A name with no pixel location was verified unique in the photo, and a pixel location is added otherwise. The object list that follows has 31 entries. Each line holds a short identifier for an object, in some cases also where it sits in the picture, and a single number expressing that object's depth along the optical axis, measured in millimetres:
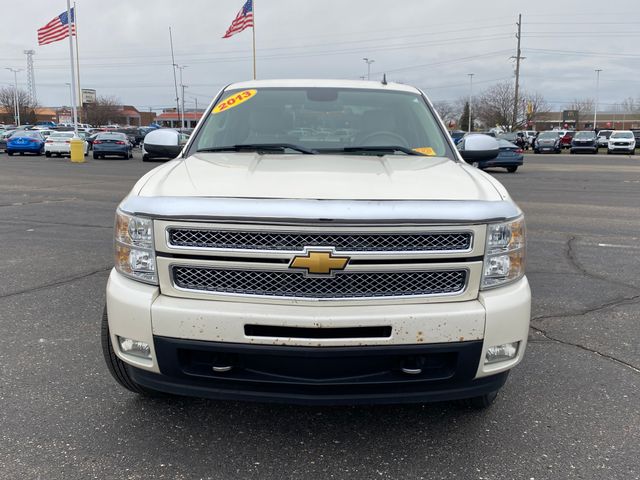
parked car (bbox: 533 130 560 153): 40125
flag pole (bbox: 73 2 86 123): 30000
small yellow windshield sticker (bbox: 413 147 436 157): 3985
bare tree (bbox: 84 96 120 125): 93875
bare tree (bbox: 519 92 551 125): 73375
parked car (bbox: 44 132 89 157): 29859
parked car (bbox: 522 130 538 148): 49625
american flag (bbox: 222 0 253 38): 32469
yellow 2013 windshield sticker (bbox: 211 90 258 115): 4441
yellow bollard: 26766
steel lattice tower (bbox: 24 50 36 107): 101300
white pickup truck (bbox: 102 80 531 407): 2500
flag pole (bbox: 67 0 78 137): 28159
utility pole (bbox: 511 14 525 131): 62094
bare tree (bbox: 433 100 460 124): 99125
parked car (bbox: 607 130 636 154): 38250
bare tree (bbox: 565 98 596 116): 109488
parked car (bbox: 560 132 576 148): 43166
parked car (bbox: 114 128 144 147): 45762
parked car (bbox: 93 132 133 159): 28906
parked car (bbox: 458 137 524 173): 21562
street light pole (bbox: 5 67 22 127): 86612
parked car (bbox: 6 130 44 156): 31500
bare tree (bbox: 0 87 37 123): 95312
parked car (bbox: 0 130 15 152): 36469
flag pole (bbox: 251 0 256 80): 33988
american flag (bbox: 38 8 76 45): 28672
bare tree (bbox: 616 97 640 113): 113800
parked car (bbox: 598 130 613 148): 45875
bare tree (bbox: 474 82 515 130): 73125
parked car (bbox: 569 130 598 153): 39625
